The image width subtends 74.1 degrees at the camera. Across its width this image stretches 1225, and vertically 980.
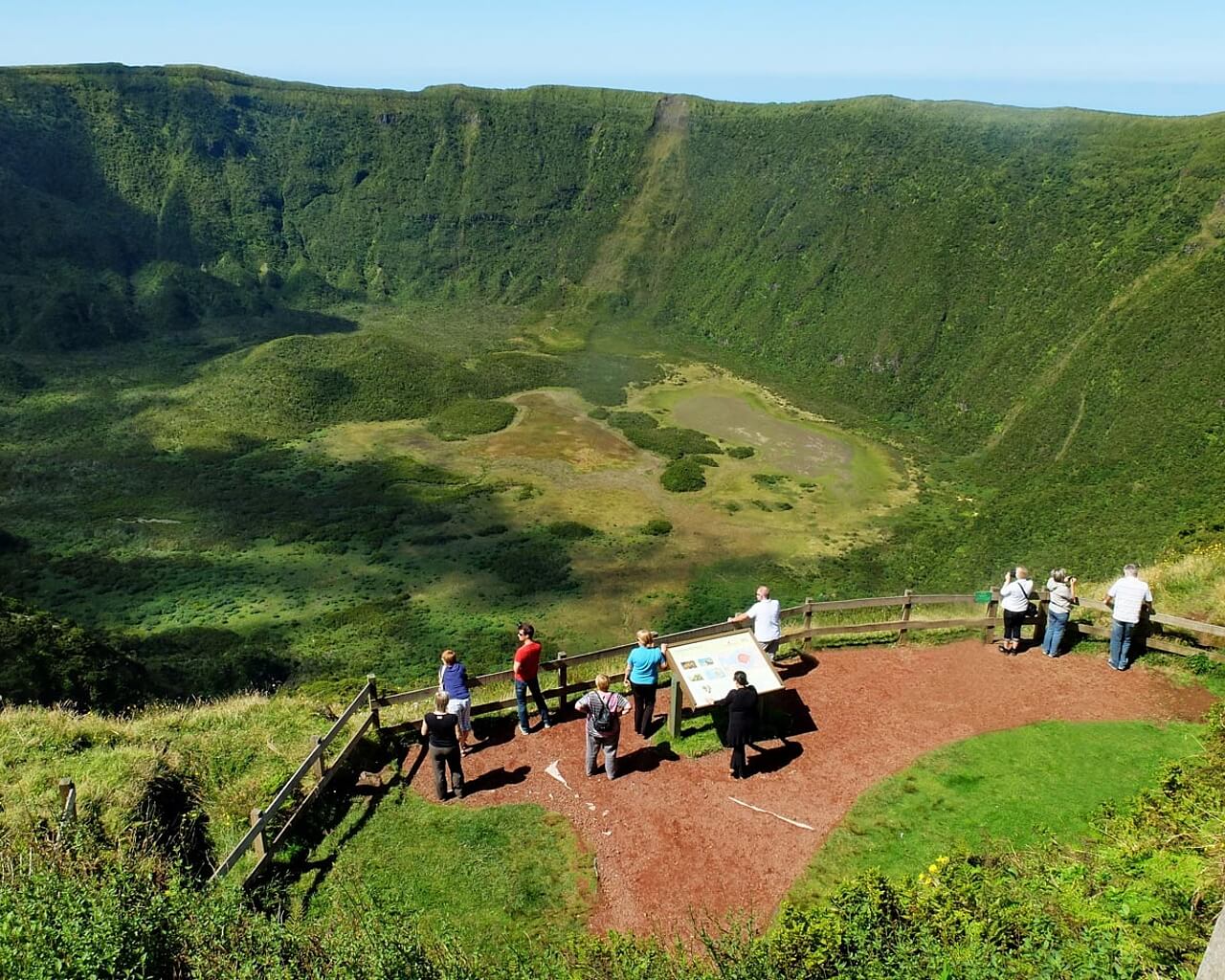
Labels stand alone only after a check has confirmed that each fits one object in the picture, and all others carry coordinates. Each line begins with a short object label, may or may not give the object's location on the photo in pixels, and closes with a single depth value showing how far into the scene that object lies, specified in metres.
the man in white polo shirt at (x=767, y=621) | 14.22
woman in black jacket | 11.71
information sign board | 12.77
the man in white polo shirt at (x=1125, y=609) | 14.09
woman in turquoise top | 12.70
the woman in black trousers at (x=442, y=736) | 11.63
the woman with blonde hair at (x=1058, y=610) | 14.95
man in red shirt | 12.95
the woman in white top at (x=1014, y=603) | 15.08
